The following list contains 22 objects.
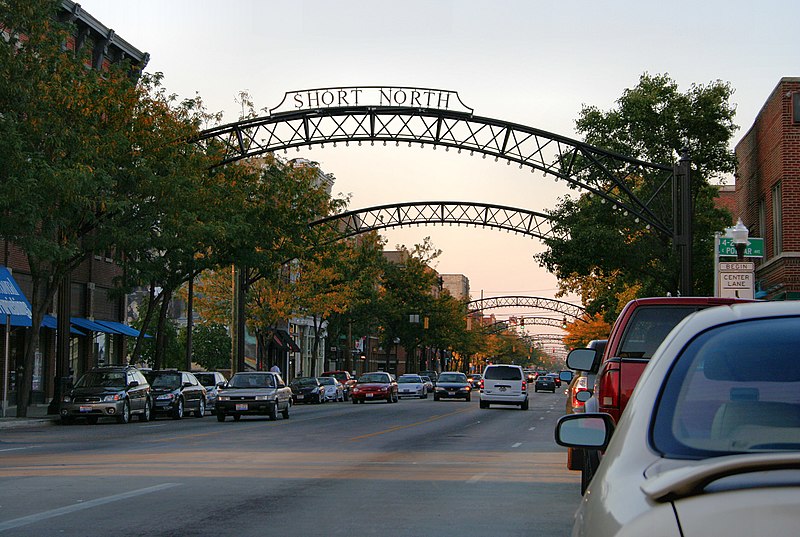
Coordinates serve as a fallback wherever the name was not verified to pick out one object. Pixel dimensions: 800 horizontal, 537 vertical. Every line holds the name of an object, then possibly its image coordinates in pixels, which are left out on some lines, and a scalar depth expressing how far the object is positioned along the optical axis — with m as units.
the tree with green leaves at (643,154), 41.94
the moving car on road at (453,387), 60.00
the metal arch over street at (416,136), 40.84
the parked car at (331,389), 62.09
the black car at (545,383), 92.56
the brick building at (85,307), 43.12
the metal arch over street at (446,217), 62.09
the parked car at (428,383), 76.18
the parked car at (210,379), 45.84
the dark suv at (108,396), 34.62
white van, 48.78
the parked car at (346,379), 67.88
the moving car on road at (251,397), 35.91
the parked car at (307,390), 58.81
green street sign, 25.61
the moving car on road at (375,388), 57.66
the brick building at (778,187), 33.72
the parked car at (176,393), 38.59
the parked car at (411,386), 69.06
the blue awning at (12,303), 36.03
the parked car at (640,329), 11.93
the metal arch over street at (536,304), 158.75
